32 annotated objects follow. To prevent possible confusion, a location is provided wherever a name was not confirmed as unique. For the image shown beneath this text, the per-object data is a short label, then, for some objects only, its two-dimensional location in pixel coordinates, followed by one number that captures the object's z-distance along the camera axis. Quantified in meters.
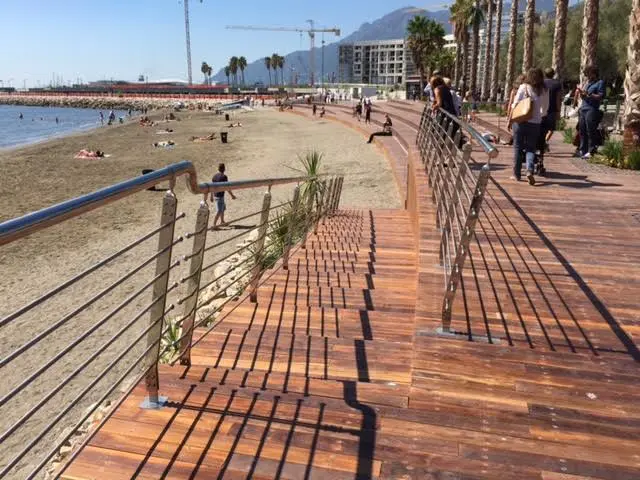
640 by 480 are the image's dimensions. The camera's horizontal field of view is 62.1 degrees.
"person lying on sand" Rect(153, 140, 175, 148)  38.59
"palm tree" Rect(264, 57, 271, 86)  164.25
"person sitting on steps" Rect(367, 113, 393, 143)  27.21
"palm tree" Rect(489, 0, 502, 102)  36.91
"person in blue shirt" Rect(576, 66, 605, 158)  9.43
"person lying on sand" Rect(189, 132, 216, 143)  40.97
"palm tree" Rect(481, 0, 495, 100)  39.51
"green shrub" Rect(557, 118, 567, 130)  16.38
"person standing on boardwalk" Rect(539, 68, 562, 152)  8.47
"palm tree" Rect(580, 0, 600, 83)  15.39
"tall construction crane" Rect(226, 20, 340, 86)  195.19
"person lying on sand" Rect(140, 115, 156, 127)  61.44
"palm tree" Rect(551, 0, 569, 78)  19.45
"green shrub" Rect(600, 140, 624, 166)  9.37
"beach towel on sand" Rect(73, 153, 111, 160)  33.34
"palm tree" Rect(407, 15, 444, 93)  63.19
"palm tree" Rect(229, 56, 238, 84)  169.12
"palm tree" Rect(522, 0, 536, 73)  24.14
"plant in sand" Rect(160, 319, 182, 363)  5.39
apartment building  190.80
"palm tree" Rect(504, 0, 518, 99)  31.30
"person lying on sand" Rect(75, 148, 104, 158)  33.66
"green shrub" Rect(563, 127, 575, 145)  12.77
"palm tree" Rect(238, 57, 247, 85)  169.35
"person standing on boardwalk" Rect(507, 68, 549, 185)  7.51
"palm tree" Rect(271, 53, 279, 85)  159.50
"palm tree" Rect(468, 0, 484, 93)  45.22
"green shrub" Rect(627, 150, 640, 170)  9.11
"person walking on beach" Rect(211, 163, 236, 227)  13.04
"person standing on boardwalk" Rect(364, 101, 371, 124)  36.78
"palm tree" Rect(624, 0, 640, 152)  9.64
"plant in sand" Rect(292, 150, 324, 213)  7.52
